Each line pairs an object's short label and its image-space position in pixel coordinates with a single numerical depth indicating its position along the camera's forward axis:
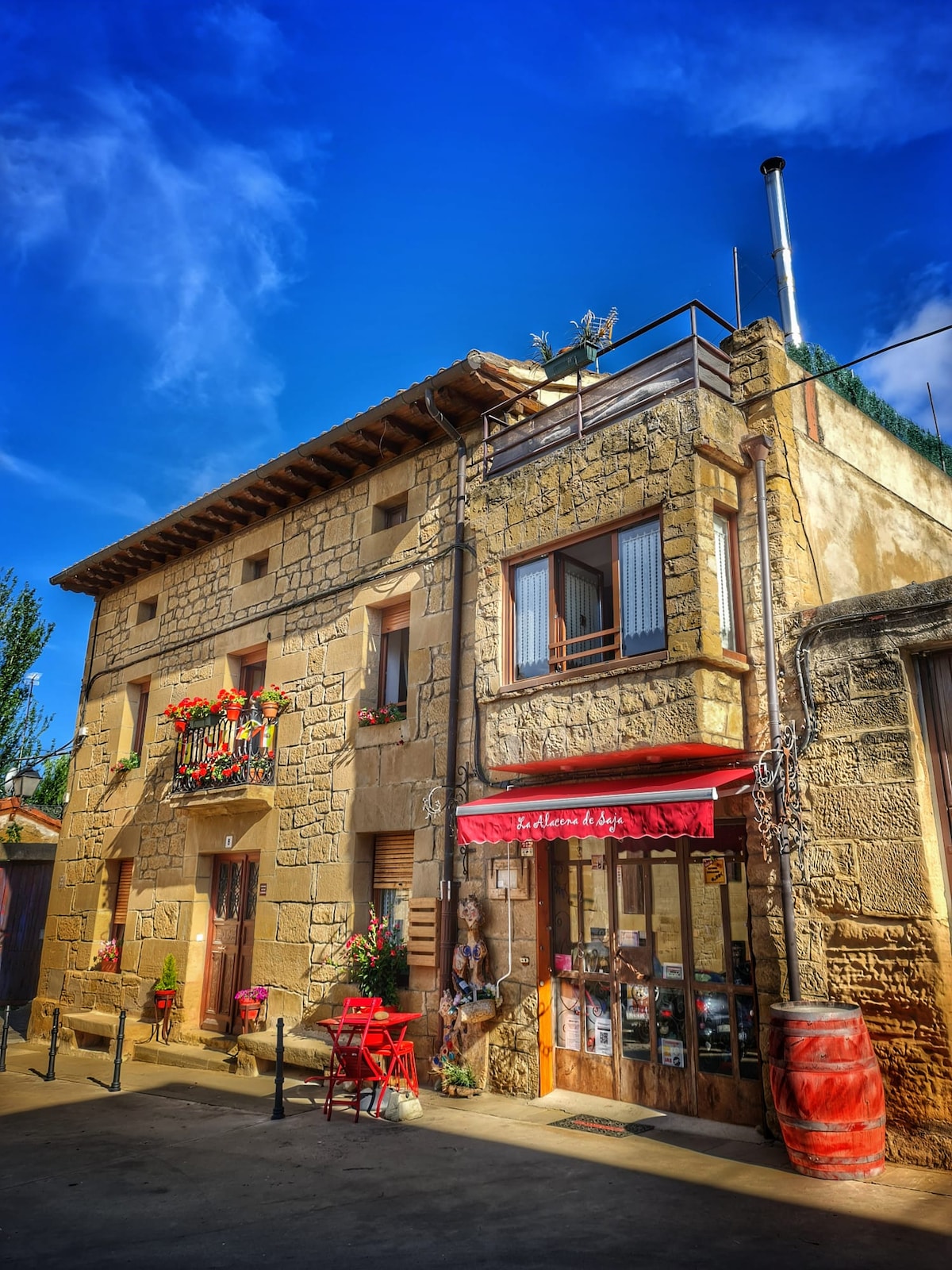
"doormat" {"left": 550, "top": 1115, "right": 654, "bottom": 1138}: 6.75
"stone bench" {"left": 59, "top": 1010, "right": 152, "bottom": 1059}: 11.66
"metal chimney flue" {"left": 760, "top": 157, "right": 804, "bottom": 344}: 9.84
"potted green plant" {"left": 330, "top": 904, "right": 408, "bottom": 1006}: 8.96
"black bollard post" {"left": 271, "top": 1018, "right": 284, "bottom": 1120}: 7.47
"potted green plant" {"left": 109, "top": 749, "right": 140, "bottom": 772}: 13.92
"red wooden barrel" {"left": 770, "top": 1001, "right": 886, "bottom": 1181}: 5.39
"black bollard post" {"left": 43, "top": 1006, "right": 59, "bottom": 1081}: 9.77
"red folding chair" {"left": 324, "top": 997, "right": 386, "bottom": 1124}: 7.15
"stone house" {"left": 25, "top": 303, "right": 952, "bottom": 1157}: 6.76
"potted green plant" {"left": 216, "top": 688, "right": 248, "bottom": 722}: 11.45
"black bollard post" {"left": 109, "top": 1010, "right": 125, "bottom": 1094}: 9.18
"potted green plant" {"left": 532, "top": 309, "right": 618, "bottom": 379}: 9.25
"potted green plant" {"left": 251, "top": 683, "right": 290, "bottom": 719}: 11.19
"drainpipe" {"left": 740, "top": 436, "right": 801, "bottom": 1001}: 6.34
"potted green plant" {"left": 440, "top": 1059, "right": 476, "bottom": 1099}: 7.97
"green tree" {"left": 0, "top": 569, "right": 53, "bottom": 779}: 20.84
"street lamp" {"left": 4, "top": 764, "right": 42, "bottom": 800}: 14.73
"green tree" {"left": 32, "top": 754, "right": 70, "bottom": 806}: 31.08
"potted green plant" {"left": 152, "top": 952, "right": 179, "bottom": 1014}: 11.40
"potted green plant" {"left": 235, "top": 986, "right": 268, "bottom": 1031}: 10.19
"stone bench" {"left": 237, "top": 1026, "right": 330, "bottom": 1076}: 8.94
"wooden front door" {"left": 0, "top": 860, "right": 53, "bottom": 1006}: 16.97
